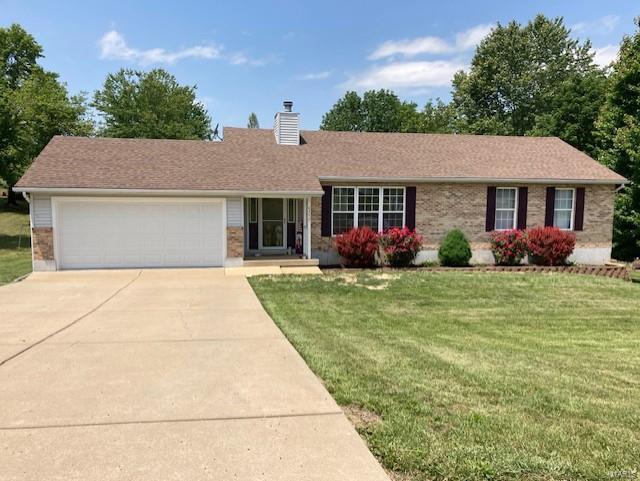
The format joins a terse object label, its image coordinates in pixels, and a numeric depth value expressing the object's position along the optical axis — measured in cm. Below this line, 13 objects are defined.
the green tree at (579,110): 2694
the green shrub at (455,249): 1589
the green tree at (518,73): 4019
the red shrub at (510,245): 1639
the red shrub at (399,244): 1566
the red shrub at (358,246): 1519
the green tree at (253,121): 8225
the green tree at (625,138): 1930
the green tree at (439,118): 4403
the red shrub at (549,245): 1630
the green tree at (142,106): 3725
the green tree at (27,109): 2278
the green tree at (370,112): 4997
